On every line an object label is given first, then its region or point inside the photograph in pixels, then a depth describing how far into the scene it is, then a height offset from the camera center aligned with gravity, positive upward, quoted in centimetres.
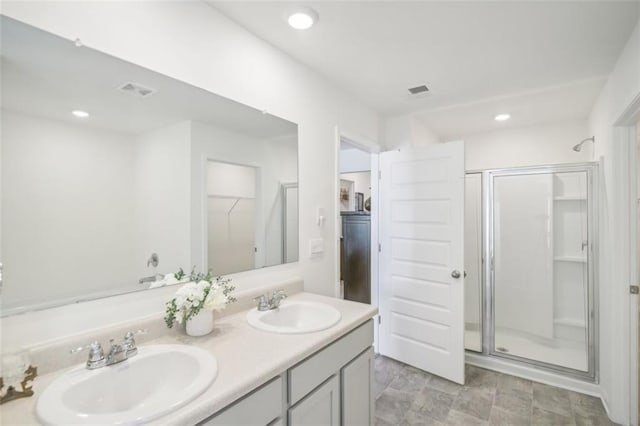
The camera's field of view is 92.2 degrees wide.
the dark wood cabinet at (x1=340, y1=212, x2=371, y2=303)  390 -55
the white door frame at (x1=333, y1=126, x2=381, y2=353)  241 +13
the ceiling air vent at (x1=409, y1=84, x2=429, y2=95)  249 +102
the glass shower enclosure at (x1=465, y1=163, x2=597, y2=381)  274 -54
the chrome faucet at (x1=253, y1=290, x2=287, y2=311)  167 -48
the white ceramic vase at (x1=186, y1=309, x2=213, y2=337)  131 -47
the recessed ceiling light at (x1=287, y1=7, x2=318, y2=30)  156 +102
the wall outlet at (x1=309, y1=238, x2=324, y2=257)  219 -24
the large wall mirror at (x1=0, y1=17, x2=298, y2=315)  99 +16
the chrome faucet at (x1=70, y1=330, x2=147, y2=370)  104 -48
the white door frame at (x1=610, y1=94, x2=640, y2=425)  198 -33
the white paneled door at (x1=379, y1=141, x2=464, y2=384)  253 -39
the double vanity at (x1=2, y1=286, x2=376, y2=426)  84 -54
